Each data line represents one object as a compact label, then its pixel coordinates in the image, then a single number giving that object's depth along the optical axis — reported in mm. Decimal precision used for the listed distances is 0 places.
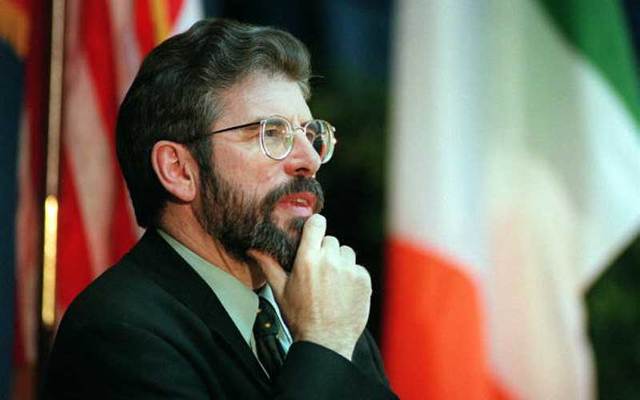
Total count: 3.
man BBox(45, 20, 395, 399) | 4496
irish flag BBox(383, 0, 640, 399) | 7520
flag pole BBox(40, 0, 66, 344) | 6918
